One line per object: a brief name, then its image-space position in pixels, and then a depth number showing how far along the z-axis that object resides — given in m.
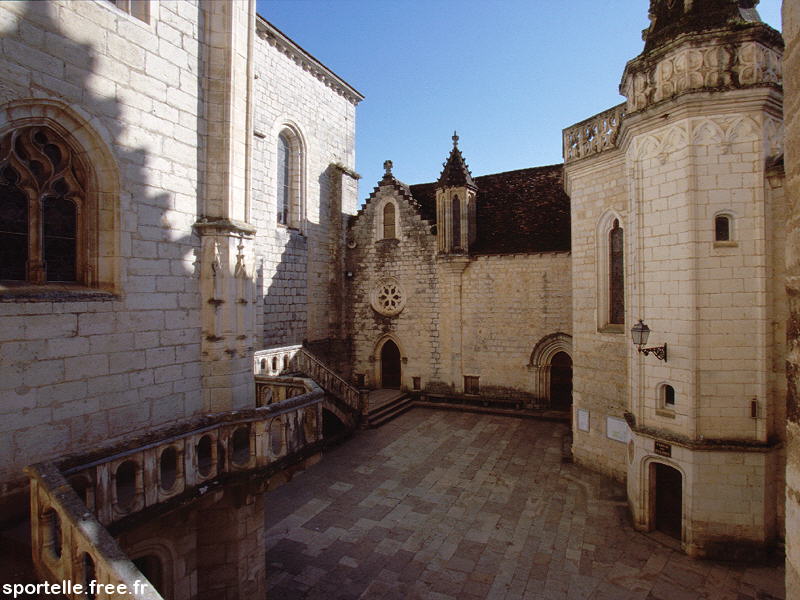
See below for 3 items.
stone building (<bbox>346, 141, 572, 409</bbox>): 16.47
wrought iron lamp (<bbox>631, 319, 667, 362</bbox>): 8.39
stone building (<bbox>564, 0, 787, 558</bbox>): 7.68
